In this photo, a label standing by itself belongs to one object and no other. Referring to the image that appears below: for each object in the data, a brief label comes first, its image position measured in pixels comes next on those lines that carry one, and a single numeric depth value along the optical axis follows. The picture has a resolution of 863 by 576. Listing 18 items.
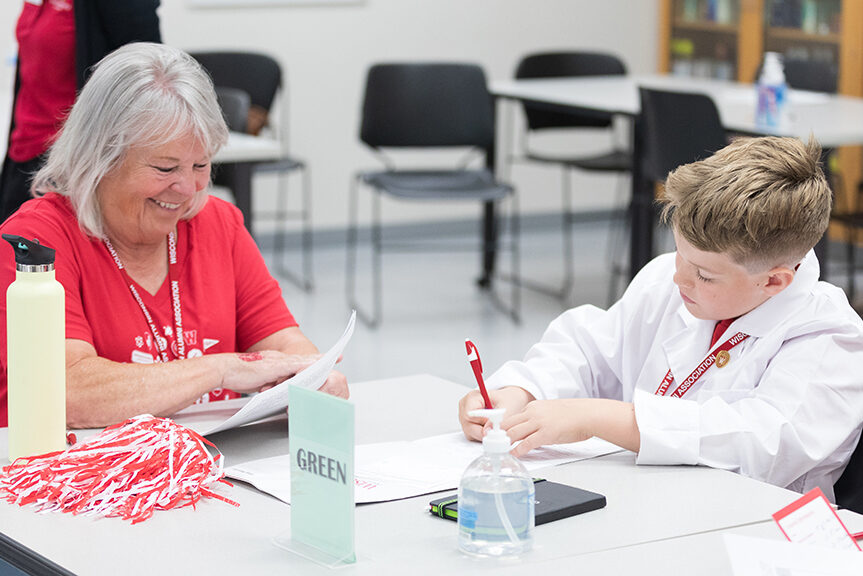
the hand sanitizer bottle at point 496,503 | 2.91
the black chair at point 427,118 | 7.92
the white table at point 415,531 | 2.93
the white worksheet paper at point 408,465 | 3.16
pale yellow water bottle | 3.15
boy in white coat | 3.24
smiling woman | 3.49
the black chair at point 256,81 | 8.27
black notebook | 3.05
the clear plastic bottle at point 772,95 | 6.58
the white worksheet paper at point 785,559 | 2.87
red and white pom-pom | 3.10
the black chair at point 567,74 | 9.01
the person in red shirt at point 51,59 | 4.53
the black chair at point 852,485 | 3.29
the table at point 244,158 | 5.83
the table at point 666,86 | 6.53
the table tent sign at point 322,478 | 2.89
